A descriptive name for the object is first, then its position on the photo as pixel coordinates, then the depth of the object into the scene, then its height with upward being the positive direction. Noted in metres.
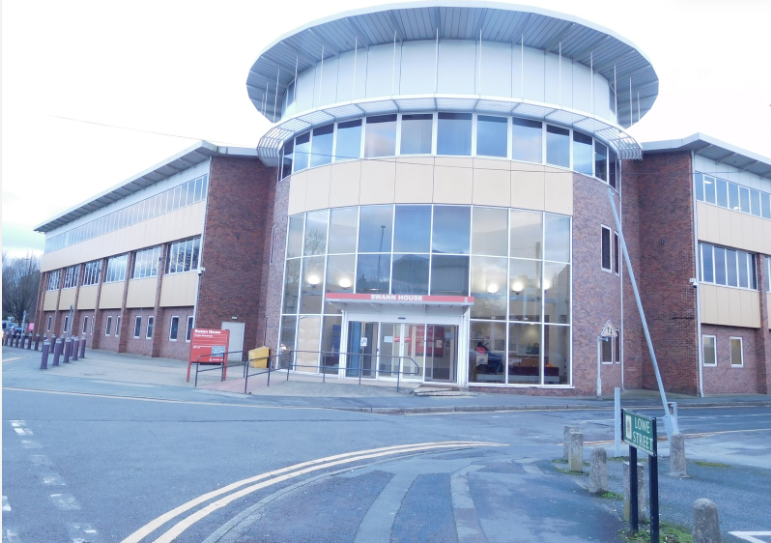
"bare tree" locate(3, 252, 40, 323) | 77.75 +5.55
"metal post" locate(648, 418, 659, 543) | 5.13 -1.13
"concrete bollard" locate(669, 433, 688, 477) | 8.61 -1.30
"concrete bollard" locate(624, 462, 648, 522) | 6.05 -1.35
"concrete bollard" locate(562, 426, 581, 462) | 8.92 -1.15
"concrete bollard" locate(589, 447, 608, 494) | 7.20 -1.33
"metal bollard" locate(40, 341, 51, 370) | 21.34 -0.76
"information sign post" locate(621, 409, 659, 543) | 5.22 -0.79
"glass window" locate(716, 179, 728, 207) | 27.19 +8.20
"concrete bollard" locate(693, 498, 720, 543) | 4.75 -1.24
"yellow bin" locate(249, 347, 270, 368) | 23.58 -0.36
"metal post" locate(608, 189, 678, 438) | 10.48 -1.00
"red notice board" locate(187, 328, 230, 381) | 20.78 -0.07
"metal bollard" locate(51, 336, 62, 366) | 22.94 -0.60
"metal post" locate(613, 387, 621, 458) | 9.84 -1.01
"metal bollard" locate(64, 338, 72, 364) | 24.65 -0.55
